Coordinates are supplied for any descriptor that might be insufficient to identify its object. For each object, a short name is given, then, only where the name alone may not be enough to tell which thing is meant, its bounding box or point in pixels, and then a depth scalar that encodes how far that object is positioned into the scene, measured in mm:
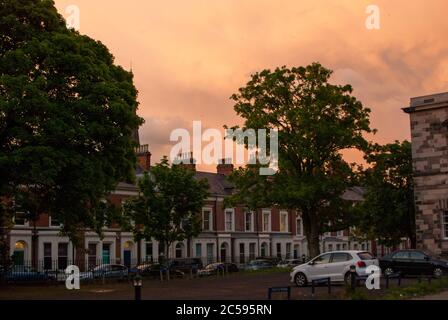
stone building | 39469
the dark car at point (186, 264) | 50606
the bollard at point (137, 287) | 18938
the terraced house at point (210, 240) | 52381
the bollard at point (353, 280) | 21625
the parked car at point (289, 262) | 59006
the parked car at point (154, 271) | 44875
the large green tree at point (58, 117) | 26406
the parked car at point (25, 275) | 38031
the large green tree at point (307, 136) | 43906
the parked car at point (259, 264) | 55584
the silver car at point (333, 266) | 27069
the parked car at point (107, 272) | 41025
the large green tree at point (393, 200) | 50531
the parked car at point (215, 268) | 48219
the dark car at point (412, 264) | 32000
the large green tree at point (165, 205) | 44500
